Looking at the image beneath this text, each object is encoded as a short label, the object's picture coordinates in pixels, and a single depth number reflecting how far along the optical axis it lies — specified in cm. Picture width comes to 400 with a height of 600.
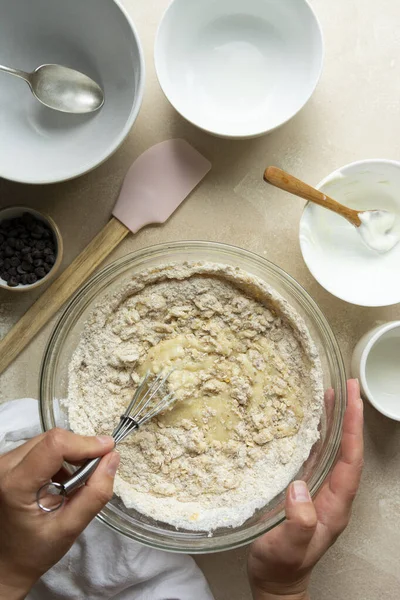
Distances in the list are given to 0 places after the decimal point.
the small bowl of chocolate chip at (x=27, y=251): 62
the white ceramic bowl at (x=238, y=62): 62
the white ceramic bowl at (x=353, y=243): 61
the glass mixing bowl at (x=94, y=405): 58
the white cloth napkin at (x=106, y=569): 62
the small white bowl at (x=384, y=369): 62
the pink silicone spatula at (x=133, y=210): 63
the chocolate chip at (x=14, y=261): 62
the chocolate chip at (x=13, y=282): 62
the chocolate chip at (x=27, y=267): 62
